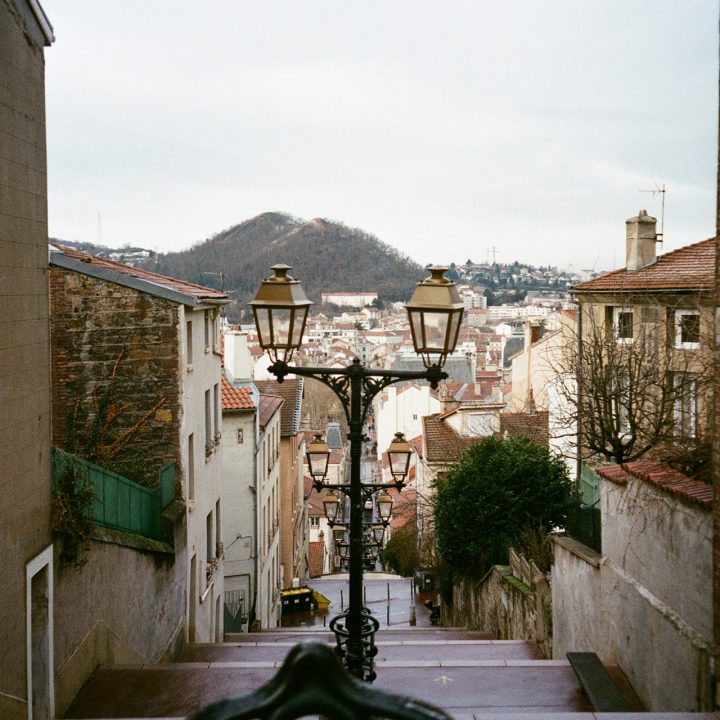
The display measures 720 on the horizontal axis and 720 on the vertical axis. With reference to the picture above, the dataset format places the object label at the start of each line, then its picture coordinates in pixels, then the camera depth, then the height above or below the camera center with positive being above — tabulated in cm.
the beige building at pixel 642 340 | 1803 +0
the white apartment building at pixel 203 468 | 1677 -275
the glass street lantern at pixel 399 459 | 1004 -140
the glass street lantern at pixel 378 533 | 1736 -425
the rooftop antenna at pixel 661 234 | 2760 +349
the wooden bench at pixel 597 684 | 947 -403
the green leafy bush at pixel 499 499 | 2328 -434
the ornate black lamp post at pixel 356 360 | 640 -15
